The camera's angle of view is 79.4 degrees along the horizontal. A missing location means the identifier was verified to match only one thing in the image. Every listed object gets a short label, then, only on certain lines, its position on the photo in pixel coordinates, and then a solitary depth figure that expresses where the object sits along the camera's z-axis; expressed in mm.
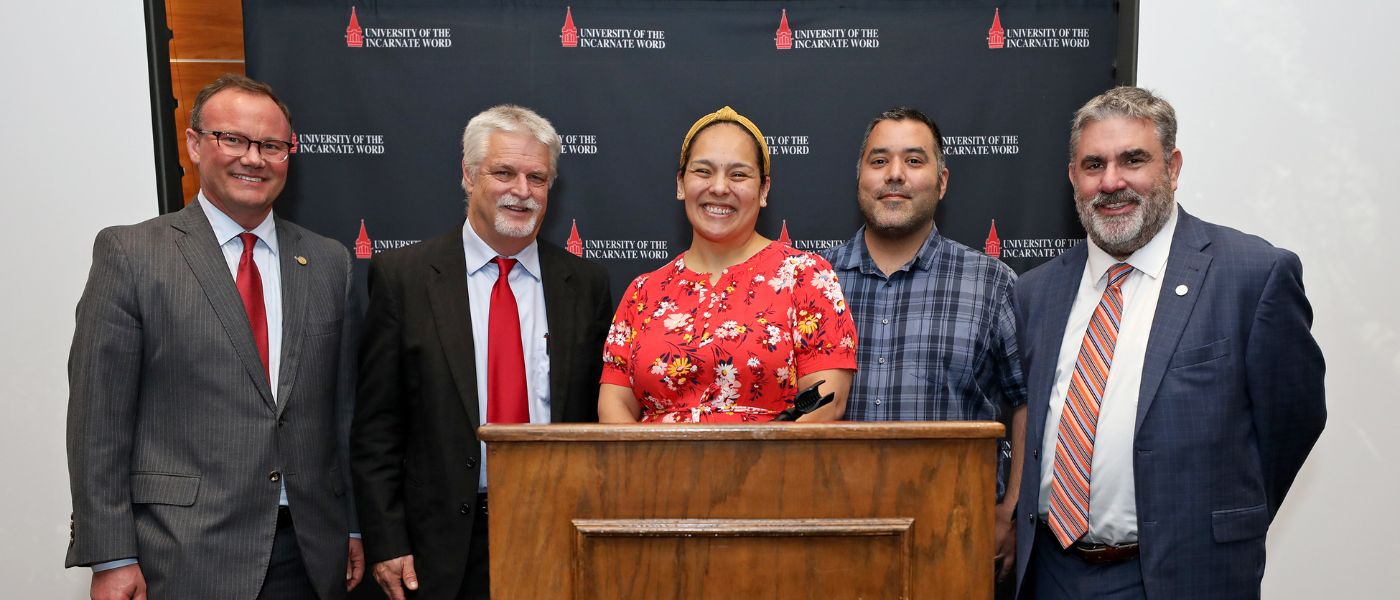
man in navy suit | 1785
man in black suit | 2150
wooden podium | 1157
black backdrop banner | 2977
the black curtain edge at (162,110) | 2867
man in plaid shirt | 2258
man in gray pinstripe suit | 1900
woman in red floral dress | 1802
